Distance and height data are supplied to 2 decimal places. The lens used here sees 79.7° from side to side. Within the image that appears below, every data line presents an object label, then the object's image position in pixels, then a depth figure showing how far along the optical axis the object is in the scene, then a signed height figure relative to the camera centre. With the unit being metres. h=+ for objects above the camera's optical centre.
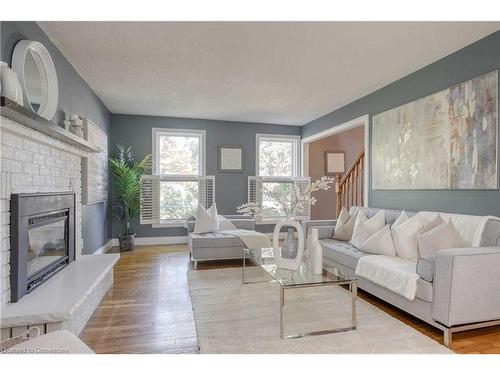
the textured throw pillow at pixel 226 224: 4.93 -0.64
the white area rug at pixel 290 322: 2.07 -1.12
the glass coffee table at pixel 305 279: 2.25 -0.76
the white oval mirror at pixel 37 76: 2.30 +0.93
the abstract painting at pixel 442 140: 2.79 +0.52
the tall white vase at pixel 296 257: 2.72 -0.62
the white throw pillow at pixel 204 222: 4.59 -0.56
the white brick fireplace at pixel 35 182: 1.95 +0.02
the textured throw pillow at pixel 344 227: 3.97 -0.55
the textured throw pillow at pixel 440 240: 2.55 -0.46
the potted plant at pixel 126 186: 5.39 -0.02
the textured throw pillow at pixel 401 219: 3.26 -0.36
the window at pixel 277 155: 6.70 +0.69
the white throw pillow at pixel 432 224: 2.75 -0.35
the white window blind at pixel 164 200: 5.94 -0.30
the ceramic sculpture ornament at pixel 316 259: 2.64 -0.65
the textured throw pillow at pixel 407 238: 2.91 -0.51
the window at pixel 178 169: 6.08 +0.33
